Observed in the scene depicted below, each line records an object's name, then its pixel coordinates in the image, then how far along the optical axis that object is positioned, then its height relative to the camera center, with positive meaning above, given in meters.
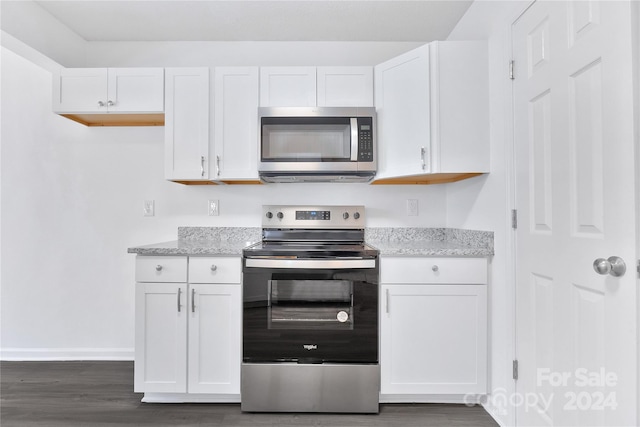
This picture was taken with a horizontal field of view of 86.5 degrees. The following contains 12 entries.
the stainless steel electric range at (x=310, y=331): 1.91 -0.64
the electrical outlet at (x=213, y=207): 2.60 +0.09
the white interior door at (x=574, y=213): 1.06 +0.02
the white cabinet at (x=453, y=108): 1.99 +0.66
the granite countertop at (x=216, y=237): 2.23 -0.14
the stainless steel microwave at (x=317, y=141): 2.21 +0.51
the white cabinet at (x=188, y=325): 1.97 -0.62
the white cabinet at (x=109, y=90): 2.29 +0.87
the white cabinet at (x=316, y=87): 2.28 +0.89
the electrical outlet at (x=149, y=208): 2.62 +0.08
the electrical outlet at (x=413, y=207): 2.59 +0.09
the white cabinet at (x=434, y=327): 1.92 -0.61
